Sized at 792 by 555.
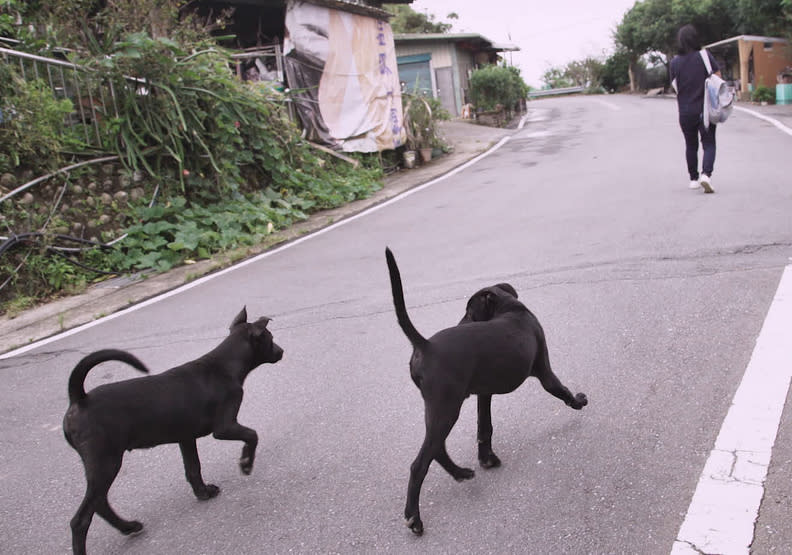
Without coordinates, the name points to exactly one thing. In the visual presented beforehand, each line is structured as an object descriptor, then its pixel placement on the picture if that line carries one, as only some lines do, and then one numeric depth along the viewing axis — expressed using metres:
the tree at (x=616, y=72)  52.66
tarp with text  14.95
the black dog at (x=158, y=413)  2.94
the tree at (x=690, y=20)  27.88
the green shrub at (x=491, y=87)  27.84
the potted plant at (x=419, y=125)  17.17
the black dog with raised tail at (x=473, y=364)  2.94
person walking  9.13
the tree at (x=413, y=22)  41.41
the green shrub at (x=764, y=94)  26.08
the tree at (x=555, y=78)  65.62
